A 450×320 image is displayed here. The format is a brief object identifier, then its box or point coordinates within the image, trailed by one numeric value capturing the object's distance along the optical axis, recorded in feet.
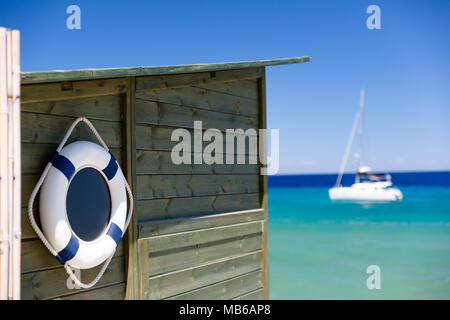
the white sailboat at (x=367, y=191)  110.52
